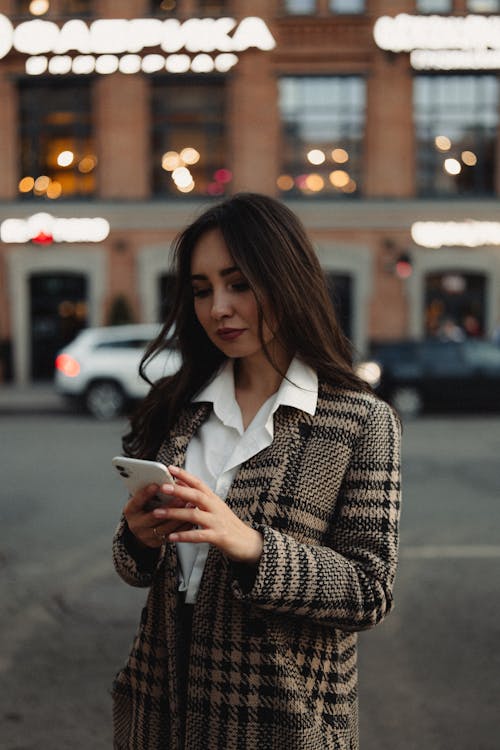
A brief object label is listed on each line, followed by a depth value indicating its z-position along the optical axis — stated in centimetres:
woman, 162
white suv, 1481
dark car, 1478
